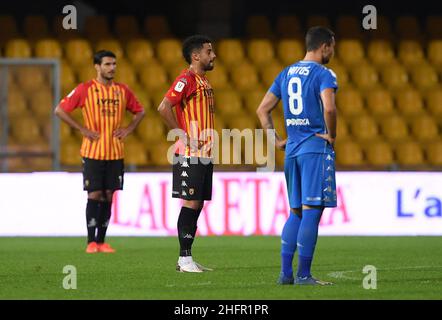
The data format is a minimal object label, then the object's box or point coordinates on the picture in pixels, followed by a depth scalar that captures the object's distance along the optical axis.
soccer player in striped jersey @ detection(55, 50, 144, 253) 10.77
